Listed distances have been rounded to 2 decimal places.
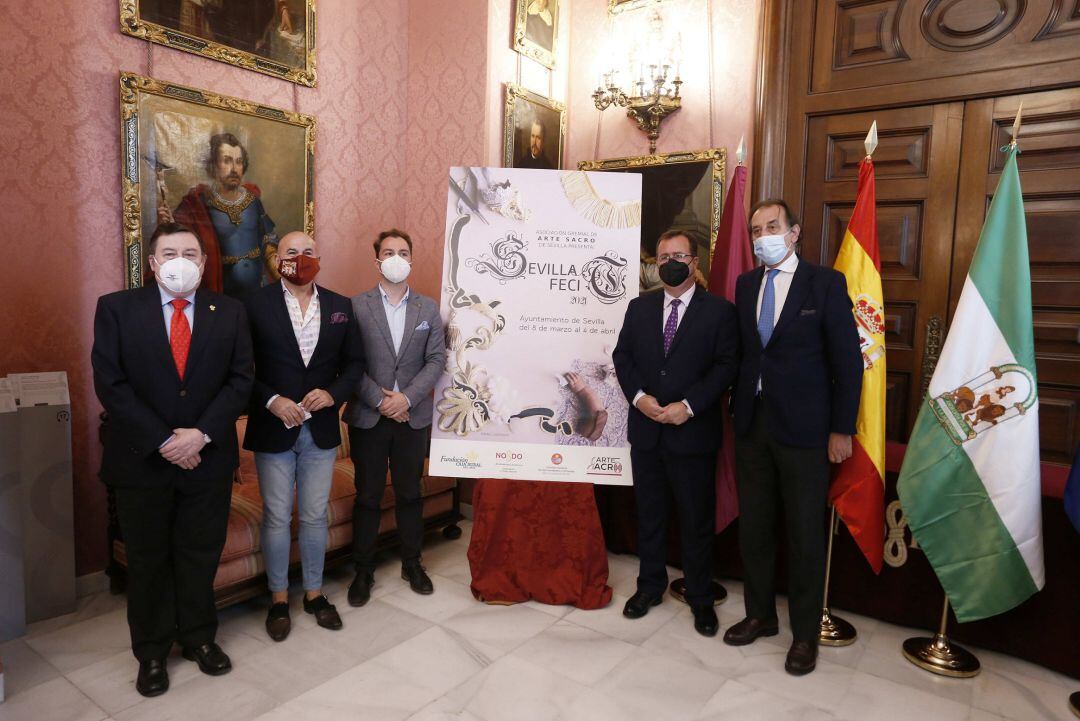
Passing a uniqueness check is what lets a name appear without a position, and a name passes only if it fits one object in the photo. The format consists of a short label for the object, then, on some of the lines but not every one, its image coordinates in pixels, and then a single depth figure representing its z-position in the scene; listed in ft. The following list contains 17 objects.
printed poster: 9.91
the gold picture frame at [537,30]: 14.40
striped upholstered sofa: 9.74
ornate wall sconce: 13.89
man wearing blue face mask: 8.75
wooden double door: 10.91
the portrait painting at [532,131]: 14.42
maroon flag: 11.05
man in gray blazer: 10.08
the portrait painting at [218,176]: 10.43
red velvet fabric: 10.84
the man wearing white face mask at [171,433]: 7.67
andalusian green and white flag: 8.75
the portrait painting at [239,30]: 10.51
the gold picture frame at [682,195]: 13.66
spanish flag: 9.41
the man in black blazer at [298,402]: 9.15
